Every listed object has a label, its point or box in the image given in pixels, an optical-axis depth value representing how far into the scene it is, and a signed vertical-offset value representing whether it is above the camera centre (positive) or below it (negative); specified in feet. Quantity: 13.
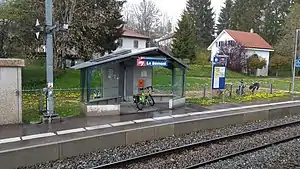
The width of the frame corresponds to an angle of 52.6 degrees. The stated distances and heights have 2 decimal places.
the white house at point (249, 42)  158.71 +18.13
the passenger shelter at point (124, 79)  42.27 -0.63
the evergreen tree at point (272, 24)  197.26 +34.13
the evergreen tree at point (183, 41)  151.53 +17.43
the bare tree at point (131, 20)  245.24 +45.05
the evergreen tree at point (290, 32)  139.64 +21.30
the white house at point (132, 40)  174.96 +20.79
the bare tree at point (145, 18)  231.91 +45.14
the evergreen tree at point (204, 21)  215.10 +39.41
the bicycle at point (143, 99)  47.43 -3.73
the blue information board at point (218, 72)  57.52 +0.78
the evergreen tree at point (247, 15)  206.43 +42.89
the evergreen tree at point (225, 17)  231.42 +45.49
